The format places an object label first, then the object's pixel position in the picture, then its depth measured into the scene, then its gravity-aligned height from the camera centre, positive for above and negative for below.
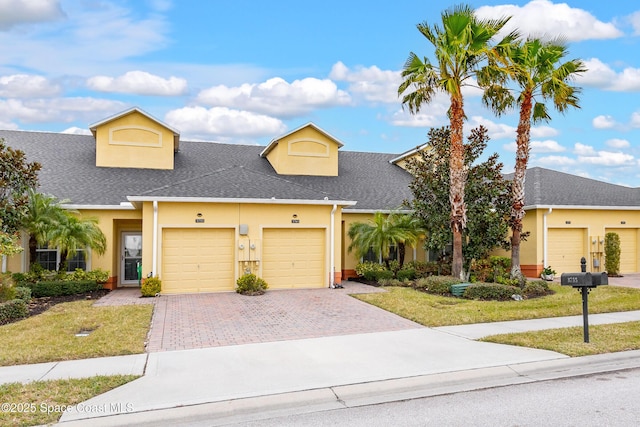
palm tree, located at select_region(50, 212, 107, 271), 14.59 -0.29
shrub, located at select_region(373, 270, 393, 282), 18.11 -1.75
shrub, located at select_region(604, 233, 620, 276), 20.23 -1.00
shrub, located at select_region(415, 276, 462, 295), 15.28 -1.80
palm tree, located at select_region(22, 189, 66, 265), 14.63 +0.28
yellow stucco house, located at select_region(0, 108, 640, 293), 15.69 +0.87
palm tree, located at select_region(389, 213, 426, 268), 17.97 +0.08
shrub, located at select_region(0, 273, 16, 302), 11.70 -1.56
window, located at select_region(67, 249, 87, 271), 16.81 -1.24
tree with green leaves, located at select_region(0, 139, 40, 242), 13.96 +1.20
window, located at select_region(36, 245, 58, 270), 16.52 -1.06
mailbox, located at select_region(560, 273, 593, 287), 8.24 -0.86
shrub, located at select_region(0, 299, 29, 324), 10.89 -1.93
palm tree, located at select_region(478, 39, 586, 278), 15.53 +4.69
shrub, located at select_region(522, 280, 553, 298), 15.05 -1.92
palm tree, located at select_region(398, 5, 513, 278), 15.04 +5.15
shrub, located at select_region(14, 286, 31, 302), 12.33 -1.74
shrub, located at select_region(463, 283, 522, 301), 14.29 -1.89
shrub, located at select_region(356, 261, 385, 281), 18.45 -1.58
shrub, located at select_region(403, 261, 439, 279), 18.75 -1.55
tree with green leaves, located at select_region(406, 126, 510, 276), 17.20 +1.06
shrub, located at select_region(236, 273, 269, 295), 15.23 -1.82
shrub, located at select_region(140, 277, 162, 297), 14.62 -1.81
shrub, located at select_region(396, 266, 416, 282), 18.25 -1.74
